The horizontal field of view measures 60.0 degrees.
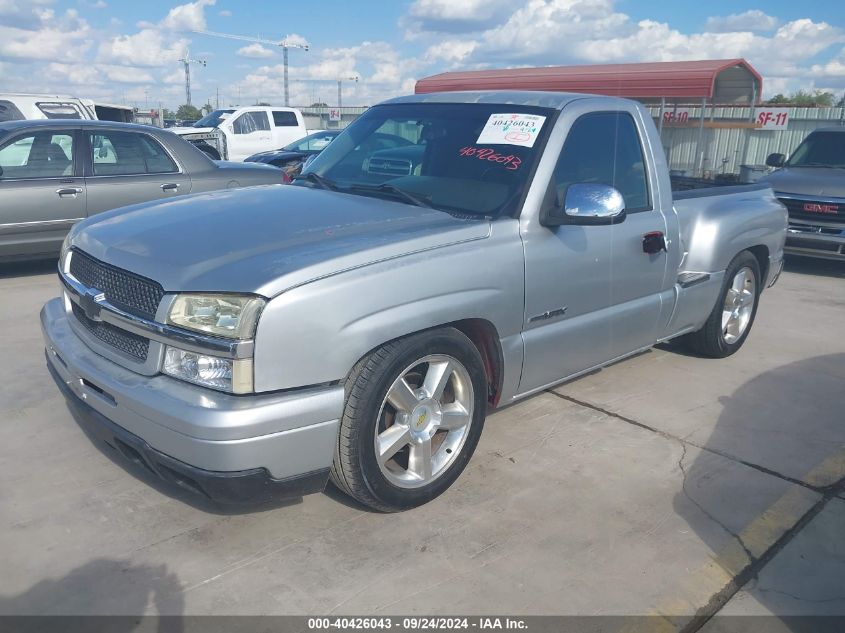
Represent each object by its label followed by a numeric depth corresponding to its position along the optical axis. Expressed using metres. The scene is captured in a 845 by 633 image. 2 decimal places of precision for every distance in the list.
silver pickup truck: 2.70
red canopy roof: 16.67
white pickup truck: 20.50
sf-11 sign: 19.78
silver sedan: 7.16
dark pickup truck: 8.88
